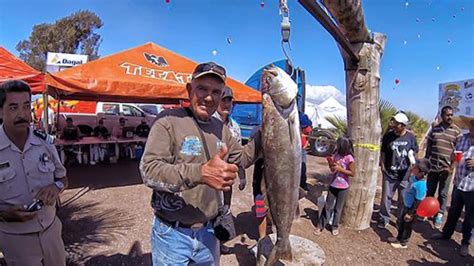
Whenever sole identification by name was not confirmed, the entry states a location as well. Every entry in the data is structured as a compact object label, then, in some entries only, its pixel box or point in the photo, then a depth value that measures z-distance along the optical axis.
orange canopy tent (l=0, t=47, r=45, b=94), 5.55
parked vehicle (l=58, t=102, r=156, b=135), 9.97
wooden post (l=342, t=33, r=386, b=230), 4.79
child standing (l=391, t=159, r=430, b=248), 4.32
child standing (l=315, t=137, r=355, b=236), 4.75
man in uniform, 2.21
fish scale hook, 2.10
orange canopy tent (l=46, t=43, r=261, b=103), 6.03
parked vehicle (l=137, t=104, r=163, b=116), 15.69
